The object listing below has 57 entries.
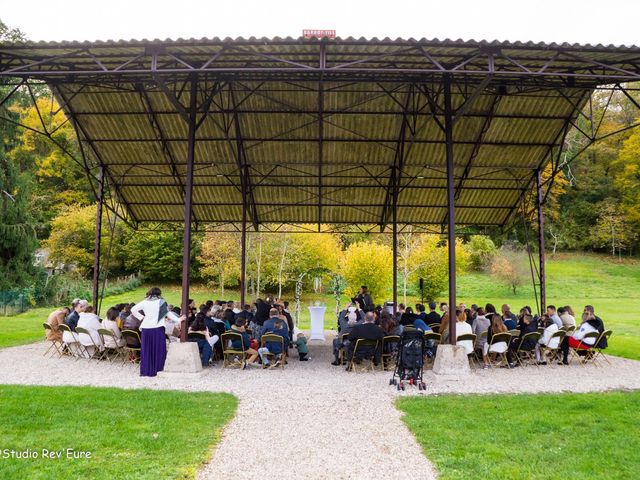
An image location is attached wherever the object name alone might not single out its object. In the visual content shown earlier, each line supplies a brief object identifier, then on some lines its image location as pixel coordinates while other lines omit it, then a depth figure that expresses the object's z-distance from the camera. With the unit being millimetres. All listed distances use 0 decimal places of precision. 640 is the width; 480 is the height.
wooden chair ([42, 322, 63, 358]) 11642
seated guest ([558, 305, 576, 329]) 11602
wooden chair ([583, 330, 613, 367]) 10906
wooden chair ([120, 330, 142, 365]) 10203
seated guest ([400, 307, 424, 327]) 12234
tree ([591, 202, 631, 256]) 46469
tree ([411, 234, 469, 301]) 27609
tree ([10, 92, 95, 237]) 40750
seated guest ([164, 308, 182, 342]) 11141
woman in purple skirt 9086
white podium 15867
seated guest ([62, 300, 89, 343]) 11078
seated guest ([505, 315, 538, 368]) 10750
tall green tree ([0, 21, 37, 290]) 19984
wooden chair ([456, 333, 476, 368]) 10148
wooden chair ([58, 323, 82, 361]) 11070
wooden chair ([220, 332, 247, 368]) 10297
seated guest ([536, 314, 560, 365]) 10969
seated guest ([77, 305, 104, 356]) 10766
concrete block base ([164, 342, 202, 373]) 9359
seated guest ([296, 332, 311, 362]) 11609
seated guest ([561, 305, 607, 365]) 10977
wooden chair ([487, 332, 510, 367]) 10367
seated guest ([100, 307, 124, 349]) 10656
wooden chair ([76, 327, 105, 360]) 10561
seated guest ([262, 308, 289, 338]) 10508
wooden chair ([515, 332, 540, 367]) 10547
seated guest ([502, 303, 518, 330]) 11291
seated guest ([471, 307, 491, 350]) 11097
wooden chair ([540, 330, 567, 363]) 10805
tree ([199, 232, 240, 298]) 32312
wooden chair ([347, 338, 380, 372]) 9906
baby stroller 8477
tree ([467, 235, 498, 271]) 42531
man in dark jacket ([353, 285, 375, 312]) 14523
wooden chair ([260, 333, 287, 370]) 10234
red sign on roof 8438
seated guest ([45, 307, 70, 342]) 12117
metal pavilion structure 9250
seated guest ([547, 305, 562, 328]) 11327
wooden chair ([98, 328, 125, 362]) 10406
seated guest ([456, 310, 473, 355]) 10258
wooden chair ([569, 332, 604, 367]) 10805
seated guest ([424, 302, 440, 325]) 12219
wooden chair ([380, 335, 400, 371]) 10164
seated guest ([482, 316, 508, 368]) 10531
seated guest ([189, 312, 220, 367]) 10258
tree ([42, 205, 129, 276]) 35781
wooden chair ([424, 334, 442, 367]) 10633
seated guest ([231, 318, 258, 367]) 10465
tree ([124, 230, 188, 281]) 40062
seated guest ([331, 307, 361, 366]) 11000
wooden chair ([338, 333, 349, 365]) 10830
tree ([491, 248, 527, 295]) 37938
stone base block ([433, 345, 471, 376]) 9547
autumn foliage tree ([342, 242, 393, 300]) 25328
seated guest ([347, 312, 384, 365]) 9867
